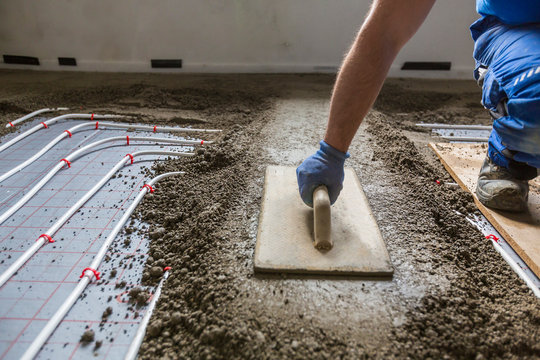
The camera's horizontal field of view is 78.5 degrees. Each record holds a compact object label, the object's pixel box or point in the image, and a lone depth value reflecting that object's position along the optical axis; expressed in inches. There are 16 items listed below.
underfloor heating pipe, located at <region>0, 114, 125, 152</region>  93.0
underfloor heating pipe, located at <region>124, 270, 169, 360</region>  42.4
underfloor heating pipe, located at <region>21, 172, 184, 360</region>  43.6
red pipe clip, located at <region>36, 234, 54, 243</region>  60.8
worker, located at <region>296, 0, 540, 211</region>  51.1
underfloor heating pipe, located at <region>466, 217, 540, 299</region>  51.6
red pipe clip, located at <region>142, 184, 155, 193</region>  74.7
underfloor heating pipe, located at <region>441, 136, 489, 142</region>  102.4
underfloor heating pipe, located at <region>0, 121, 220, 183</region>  82.0
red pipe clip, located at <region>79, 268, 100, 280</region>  53.8
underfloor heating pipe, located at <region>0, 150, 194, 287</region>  54.1
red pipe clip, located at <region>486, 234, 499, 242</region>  61.6
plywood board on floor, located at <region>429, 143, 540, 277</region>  58.2
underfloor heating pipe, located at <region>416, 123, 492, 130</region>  111.1
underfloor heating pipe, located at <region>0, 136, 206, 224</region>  67.7
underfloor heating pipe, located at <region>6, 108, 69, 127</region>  105.5
